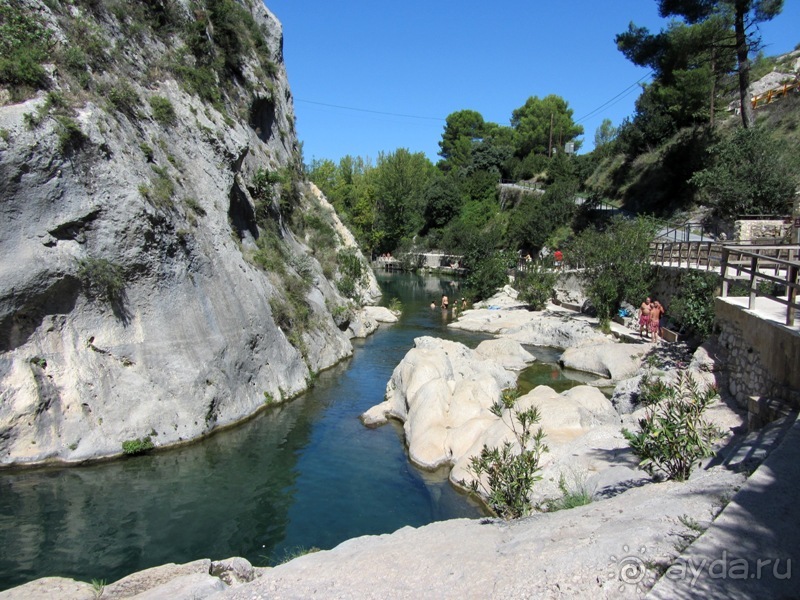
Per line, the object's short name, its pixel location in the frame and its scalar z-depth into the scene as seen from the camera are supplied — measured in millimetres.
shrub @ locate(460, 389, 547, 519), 9477
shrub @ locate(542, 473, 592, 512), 9219
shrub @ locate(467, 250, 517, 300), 44938
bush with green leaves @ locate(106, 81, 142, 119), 18359
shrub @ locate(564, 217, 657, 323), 29500
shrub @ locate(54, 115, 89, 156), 15234
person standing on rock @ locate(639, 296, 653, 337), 25953
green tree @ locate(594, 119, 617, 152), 106906
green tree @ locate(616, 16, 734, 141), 34375
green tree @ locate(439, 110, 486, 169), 99888
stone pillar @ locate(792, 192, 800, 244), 28052
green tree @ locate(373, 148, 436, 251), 80125
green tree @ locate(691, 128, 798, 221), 28578
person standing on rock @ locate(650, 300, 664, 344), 25094
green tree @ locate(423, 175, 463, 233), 77938
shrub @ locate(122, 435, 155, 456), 15133
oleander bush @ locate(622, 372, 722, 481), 8312
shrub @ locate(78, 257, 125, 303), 15391
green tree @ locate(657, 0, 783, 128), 31062
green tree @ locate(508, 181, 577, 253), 57062
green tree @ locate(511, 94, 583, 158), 85250
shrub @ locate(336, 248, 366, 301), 35156
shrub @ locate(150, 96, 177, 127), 20219
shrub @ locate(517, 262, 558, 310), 37531
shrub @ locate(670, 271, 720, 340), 19969
